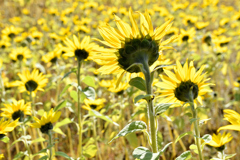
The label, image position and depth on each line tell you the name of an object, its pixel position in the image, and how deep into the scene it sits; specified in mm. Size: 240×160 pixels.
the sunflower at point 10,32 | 3691
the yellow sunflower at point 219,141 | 1583
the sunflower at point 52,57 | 2639
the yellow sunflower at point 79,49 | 1724
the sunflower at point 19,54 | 2811
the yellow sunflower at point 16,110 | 1752
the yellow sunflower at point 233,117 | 1343
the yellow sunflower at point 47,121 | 1638
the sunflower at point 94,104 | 2076
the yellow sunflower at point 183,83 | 1452
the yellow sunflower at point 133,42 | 1347
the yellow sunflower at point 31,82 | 1911
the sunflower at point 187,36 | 2842
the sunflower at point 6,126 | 1517
